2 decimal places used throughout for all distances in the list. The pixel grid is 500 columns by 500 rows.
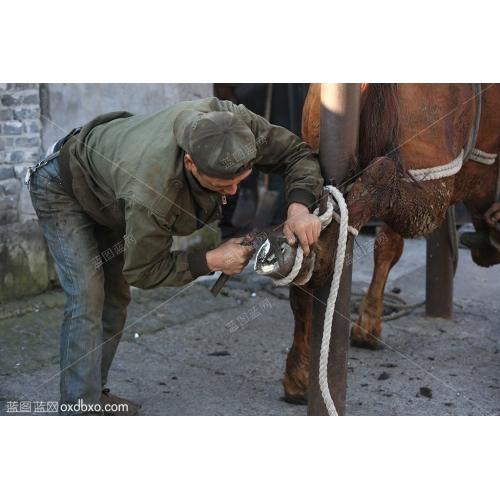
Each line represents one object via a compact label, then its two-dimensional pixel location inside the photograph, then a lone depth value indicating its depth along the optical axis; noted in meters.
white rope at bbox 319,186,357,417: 2.55
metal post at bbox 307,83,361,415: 2.71
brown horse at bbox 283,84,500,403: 2.82
